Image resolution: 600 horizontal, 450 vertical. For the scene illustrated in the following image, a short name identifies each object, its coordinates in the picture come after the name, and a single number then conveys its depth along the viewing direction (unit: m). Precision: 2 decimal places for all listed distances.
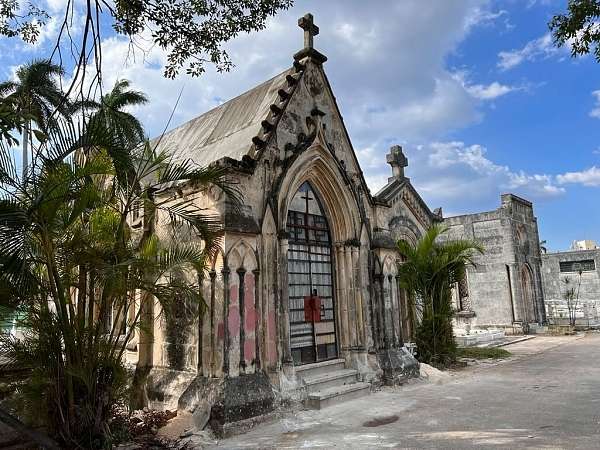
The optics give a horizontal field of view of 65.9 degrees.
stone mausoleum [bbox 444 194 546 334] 23.88
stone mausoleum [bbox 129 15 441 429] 7.51
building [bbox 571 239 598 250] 39.86
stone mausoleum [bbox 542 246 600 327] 28.70
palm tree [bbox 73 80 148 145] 5.70
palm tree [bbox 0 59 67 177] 18.55
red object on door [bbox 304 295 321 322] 9.29
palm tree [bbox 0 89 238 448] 5.26
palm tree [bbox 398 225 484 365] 13.12
